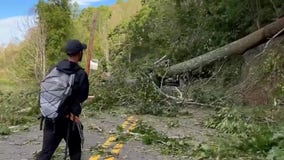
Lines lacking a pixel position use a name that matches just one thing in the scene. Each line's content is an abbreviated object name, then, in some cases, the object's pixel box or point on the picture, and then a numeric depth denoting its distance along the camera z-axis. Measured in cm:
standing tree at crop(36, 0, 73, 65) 4544
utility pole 1391
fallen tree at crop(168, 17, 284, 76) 1608
